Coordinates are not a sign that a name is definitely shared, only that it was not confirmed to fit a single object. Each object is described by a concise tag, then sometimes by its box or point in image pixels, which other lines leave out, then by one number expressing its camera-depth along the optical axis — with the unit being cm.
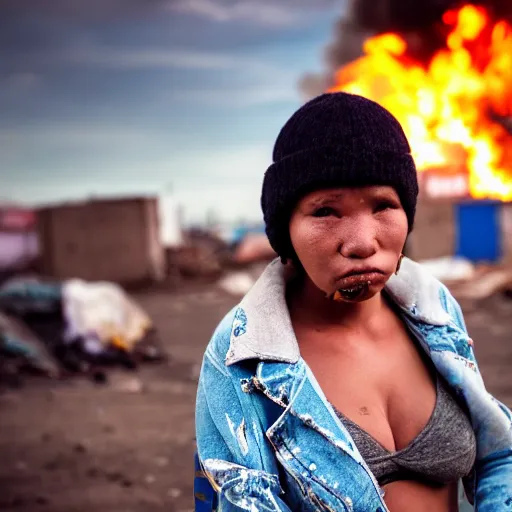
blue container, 1609
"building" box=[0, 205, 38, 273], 1936
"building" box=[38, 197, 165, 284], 1545
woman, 121
